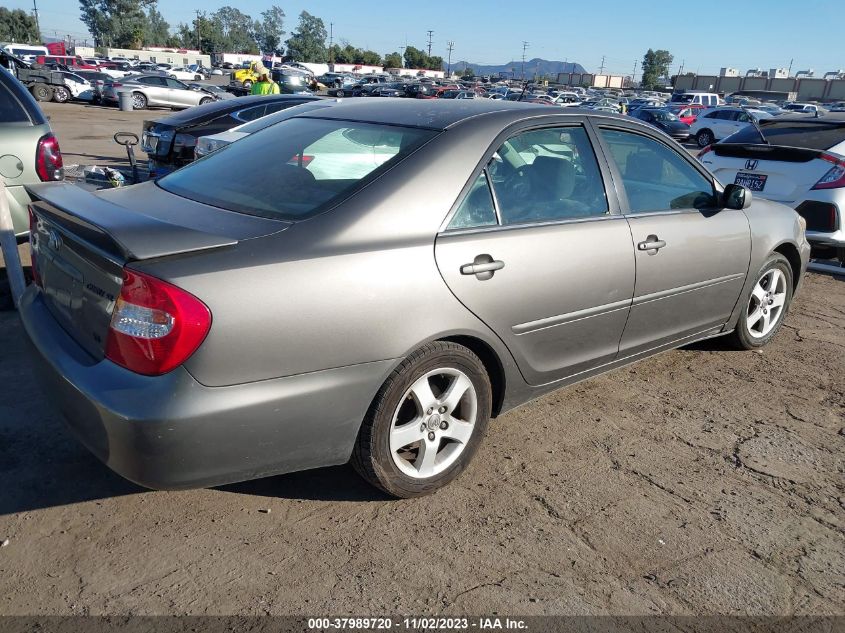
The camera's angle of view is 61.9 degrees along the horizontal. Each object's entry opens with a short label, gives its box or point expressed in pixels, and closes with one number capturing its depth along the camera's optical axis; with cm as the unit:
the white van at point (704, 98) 4131
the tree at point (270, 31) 14912
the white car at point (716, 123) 2702
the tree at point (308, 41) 12600
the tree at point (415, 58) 12756
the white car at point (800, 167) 666
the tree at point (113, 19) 12075
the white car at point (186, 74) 5254
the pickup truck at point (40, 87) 2853
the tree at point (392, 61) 11919
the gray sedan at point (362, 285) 235
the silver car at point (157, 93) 2950
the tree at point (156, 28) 13350
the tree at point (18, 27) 10838
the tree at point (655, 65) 12178
